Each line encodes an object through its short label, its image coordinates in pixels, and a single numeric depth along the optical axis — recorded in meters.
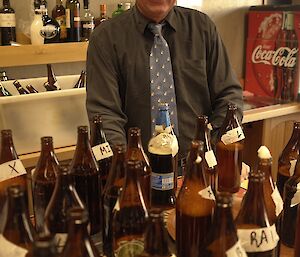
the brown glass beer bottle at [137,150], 1.00
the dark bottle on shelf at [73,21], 2.19
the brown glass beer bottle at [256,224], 0.76
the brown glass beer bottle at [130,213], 0.81
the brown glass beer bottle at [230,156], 1.19
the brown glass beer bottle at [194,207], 0.87
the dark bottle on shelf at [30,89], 2.15
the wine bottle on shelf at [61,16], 2.21
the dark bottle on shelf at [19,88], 2.08
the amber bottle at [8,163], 0.97
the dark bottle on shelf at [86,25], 2.27
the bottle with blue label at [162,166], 1.02
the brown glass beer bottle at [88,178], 0.99
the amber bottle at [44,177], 0.96
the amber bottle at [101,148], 1.08
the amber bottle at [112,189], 0.93
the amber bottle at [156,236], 0.65
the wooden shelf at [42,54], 2.04
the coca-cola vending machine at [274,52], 2.62
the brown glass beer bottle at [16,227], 0.65
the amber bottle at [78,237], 0.63
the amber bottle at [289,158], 1.11
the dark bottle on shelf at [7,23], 2.04
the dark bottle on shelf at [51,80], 2.22
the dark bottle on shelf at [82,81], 2.30
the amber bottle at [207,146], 1.11
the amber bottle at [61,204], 0.76
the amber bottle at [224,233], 0.67
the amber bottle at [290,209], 0.98
